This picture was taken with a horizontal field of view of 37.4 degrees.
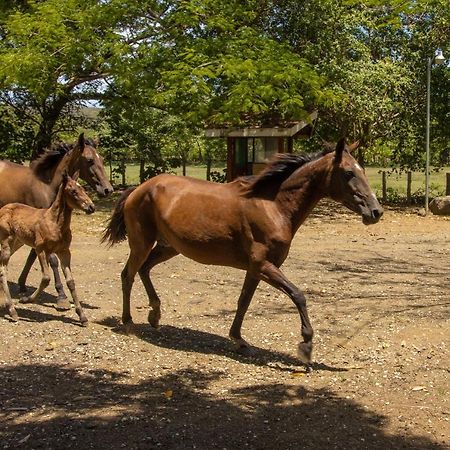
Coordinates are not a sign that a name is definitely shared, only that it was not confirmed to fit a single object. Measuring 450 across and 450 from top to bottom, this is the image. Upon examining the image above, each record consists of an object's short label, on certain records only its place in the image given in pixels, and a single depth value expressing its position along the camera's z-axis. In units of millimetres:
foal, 7215
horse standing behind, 8156
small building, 19094
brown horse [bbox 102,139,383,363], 5969
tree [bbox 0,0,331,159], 16031
